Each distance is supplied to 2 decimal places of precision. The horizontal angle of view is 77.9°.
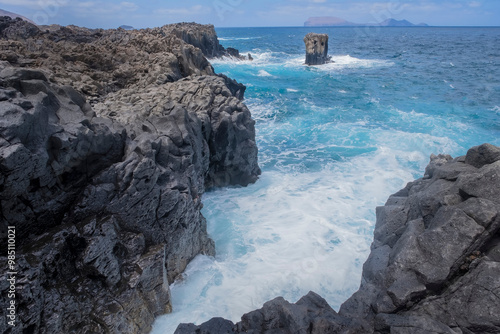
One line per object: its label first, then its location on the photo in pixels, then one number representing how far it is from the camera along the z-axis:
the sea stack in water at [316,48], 70.12
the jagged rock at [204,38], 63.62
